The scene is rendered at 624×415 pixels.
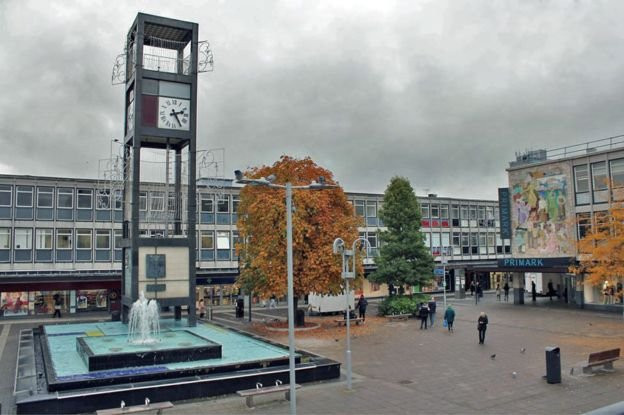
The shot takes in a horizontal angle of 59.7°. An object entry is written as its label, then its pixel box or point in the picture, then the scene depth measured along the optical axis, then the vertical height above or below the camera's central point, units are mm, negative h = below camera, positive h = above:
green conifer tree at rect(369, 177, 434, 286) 45562 +1578
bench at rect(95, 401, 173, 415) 15227 -4070
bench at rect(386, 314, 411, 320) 41844 -4162
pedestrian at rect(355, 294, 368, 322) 39375 -3154
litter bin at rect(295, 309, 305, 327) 36688 -3631
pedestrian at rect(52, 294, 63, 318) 45262 -3184
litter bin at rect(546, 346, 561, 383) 19531 -3821
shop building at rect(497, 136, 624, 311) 44625 +4479
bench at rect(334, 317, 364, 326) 38125 -4089
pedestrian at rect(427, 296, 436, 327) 36938 -3324
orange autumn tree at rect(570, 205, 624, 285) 29891 +525
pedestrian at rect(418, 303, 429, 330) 35750 -3322
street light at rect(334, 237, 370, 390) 19359 -212
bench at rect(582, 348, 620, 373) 20781 -3855
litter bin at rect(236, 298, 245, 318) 43562 -3516
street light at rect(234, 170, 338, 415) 14305 -48
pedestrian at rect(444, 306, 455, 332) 33675 -3409
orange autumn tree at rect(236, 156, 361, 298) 34062 +2019
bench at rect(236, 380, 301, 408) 16984 -4000
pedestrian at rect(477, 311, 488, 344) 28641 -3384
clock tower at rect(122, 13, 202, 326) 33125 +8105
